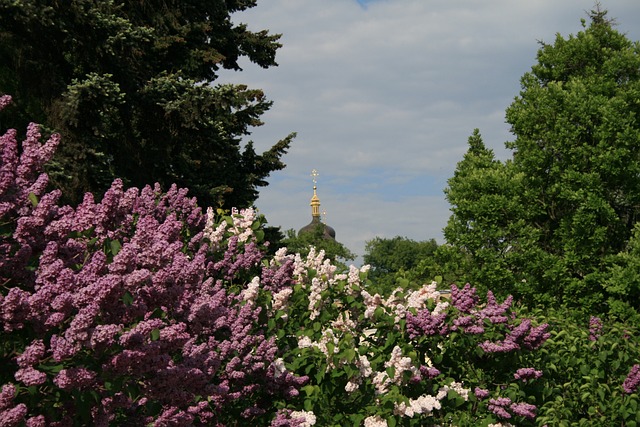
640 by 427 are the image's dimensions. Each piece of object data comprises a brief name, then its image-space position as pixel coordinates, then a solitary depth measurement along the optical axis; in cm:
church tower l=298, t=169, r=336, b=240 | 9692
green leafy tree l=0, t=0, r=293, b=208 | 1501
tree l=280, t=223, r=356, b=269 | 7581
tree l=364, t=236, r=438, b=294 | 10106
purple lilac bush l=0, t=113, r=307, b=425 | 389
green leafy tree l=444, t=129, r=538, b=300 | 2336
